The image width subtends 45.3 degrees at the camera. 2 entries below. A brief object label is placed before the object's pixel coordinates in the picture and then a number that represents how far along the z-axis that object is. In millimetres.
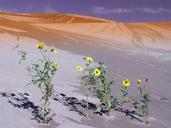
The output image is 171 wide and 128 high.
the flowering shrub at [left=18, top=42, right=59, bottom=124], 2366
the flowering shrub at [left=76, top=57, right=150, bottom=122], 2670
